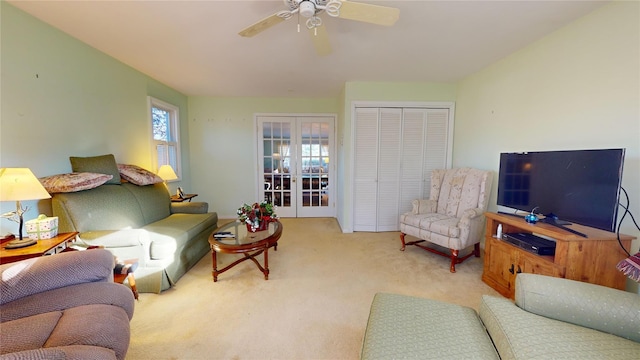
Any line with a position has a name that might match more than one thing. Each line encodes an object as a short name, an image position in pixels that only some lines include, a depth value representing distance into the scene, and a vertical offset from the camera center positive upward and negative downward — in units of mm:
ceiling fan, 1490 +910
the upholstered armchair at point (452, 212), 2619 -662
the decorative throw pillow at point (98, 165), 2281 -105
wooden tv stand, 1674 -686
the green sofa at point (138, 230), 2029 -706
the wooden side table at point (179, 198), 3704 -651
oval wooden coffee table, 2260 -817
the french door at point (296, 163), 4664 -121
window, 3648 +343
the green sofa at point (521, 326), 1028 -792
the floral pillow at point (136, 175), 2773 -231
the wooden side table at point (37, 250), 1519 -621
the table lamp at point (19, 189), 1515 -227
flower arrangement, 2631 -647
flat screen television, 1586 -190
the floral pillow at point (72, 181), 1996 -235
